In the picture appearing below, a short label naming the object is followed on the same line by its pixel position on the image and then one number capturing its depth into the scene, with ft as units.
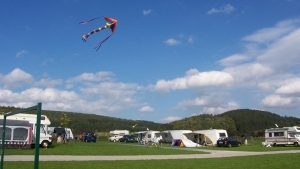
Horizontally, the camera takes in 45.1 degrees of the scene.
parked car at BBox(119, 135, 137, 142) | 204.74
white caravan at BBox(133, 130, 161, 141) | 181.68
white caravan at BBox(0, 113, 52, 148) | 99.76
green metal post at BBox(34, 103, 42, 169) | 26.07
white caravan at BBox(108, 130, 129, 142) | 219.20
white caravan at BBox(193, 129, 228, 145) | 156.15
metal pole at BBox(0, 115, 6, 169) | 38.95
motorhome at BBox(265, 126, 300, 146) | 137.69
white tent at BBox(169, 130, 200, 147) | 145.59
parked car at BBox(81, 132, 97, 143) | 188.34
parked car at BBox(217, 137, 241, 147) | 141.69
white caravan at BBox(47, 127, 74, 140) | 181.84
